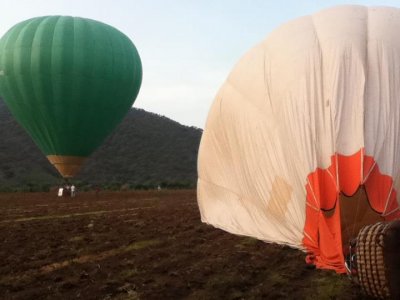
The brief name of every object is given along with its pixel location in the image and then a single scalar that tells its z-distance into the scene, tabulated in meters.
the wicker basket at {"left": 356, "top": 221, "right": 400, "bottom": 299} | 5.26
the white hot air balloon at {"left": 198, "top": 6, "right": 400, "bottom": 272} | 7.32
